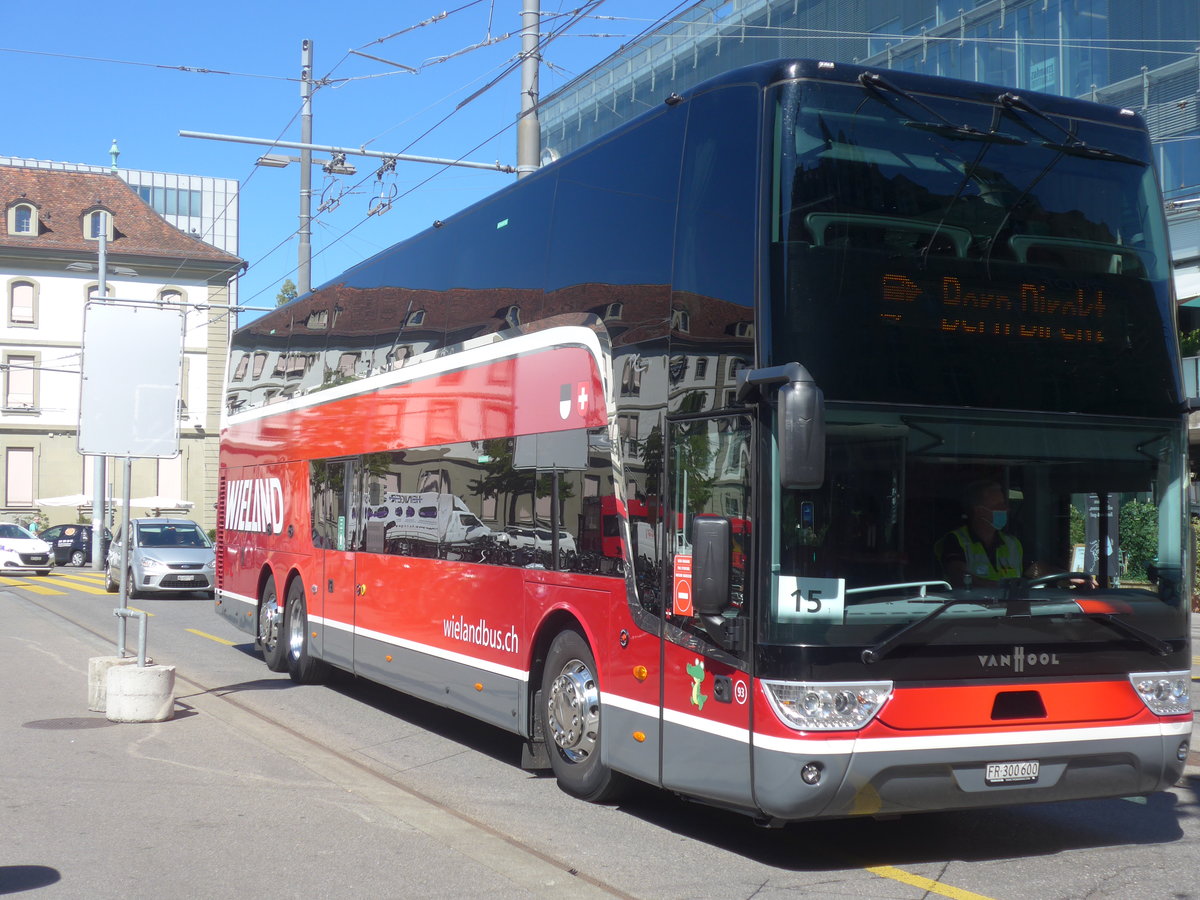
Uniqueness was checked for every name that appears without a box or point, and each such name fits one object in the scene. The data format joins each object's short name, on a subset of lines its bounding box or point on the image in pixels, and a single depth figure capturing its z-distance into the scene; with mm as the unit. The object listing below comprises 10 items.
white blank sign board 12352
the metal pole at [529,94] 16219
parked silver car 28984
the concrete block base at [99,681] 12000
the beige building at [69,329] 63250
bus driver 6715
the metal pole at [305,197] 26406
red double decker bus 6555
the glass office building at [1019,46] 26531
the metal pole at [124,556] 11827
